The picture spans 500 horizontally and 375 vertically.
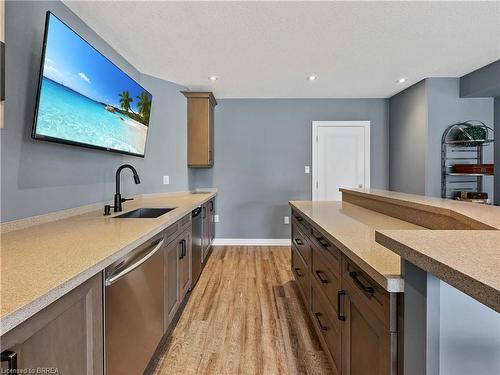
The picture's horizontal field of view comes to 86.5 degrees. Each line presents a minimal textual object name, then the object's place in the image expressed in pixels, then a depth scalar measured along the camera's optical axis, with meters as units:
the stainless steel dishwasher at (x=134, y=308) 1.05
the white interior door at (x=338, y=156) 4.49
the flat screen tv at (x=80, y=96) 1.51
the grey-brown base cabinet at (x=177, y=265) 1.79
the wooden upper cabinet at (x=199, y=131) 3.94
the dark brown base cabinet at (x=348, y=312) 0.85
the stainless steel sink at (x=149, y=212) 2.32
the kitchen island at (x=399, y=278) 0.64
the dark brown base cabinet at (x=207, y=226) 3.22
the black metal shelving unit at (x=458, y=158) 3.62
